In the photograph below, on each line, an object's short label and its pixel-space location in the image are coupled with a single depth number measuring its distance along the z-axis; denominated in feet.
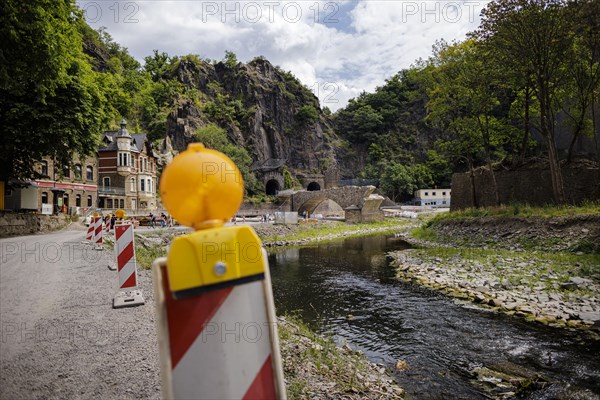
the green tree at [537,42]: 55.52
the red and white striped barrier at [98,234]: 41.81
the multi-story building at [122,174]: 135.79
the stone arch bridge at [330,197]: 181.54
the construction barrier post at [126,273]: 19.24
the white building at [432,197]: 216.33
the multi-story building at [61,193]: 72.23
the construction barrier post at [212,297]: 4.32
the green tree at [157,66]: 247.09
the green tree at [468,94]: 72.13
